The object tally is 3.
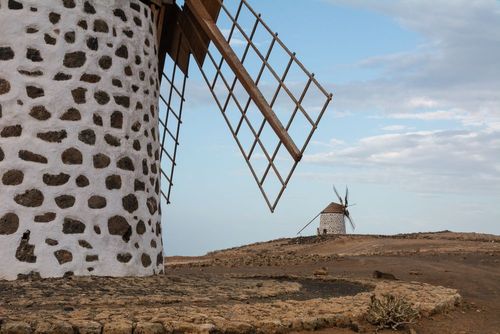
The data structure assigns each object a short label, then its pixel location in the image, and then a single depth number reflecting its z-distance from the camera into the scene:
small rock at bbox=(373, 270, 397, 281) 10.40
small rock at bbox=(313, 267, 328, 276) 10.84
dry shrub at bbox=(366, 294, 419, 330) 6.12
